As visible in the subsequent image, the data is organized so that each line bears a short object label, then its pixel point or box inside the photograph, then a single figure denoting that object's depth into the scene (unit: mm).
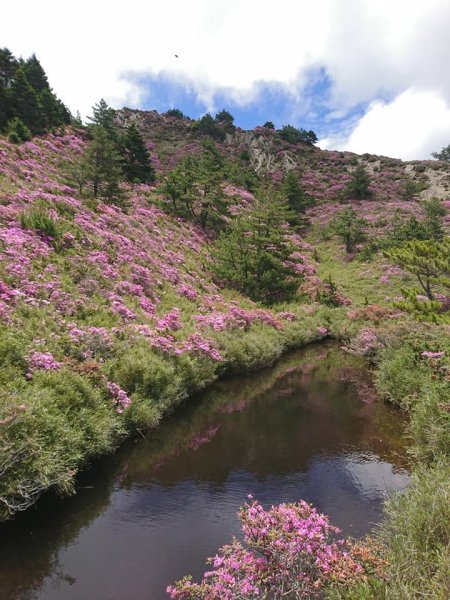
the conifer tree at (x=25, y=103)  38625
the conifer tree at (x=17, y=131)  33781
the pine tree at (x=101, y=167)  29531
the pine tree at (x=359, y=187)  62681
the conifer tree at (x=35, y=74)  52638
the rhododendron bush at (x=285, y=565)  5516
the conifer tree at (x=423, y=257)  21694
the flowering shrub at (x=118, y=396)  12719
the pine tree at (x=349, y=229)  46484
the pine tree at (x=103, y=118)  45094
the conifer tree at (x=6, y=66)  48166
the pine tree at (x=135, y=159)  43969
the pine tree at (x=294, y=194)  57281
